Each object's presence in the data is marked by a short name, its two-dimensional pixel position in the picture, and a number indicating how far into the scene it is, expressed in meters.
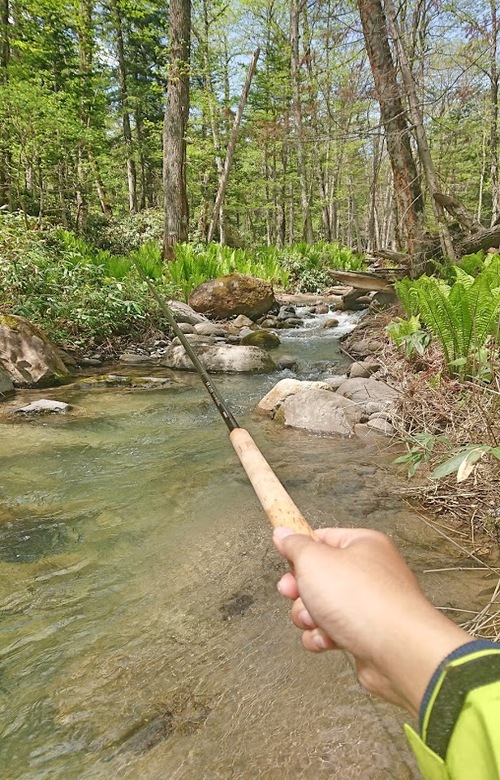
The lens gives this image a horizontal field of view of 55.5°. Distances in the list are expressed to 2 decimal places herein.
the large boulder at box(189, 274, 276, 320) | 9.48
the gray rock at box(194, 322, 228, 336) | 8.03
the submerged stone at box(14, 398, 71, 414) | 4.50
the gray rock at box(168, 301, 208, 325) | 8.54
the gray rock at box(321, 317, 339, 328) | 9.51
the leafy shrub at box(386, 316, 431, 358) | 3.93
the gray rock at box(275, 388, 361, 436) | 4.14
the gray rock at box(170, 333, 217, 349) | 7.23
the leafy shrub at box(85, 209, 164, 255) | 14.21
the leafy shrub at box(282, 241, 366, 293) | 14.30
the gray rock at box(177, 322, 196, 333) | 8.04
